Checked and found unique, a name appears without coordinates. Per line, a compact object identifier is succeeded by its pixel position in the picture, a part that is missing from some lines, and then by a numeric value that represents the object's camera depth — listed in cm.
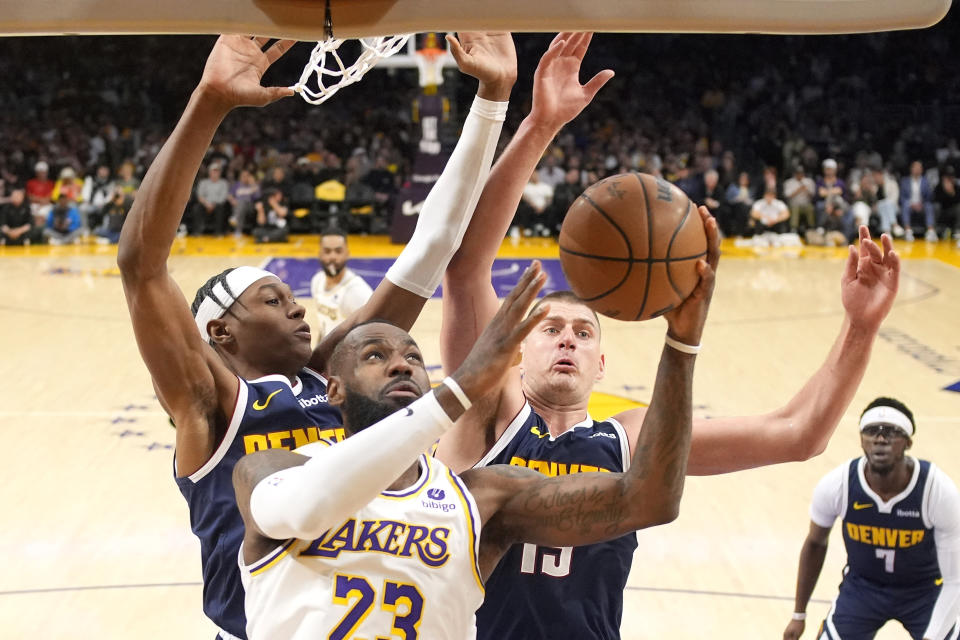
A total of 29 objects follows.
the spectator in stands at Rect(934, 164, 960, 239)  2031
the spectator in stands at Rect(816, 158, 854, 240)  1947
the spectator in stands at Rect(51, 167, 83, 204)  1964
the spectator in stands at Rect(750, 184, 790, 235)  1950
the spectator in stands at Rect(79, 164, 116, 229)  1991
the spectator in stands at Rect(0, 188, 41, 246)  1911
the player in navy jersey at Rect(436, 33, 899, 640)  350
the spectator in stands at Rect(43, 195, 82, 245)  1931
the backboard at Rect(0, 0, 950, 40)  268
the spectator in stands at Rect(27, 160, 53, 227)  1967
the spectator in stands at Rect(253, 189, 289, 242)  1938
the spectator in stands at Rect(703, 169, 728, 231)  2002
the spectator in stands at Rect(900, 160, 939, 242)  2033
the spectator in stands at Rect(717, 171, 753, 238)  2002
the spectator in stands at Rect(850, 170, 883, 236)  1930
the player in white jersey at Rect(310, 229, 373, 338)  793
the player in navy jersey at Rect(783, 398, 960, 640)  511
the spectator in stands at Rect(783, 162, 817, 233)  1969
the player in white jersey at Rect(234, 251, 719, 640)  256
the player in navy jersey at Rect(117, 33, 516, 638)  295
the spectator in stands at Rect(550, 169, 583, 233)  2000
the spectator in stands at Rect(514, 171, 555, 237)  1995
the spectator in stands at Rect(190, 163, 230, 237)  2008
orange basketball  278
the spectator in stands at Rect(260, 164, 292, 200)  2009
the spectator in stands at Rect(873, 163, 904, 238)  2003
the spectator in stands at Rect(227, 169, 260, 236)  1992
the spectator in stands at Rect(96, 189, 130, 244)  1948
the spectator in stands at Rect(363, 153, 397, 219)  2077
